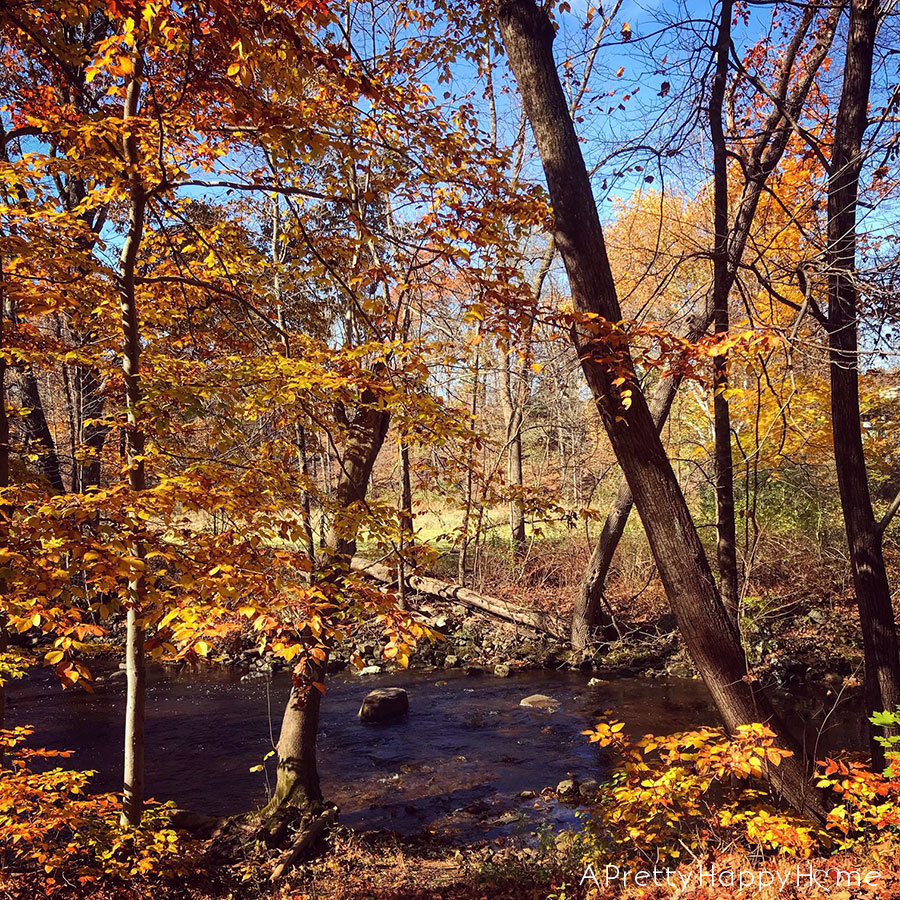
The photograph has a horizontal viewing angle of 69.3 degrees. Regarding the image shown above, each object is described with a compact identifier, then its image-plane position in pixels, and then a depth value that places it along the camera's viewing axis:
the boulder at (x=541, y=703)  10.94
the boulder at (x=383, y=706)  10.55
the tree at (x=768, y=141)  6.05
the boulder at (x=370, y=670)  13.21
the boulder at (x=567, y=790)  7.62
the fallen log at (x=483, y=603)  14.16
